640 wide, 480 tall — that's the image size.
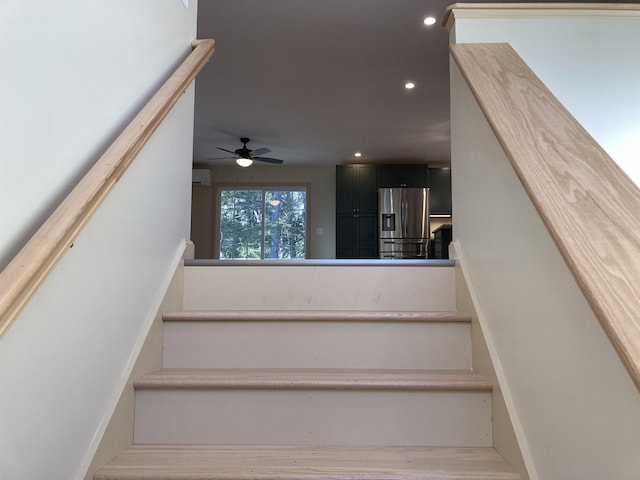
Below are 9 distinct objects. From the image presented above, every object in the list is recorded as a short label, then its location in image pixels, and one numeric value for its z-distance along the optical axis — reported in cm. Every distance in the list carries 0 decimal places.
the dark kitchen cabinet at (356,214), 717
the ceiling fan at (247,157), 580
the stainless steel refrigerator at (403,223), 695
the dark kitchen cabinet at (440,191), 737
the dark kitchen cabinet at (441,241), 608
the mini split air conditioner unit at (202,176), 759
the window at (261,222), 783
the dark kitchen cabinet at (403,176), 729
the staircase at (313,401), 111
